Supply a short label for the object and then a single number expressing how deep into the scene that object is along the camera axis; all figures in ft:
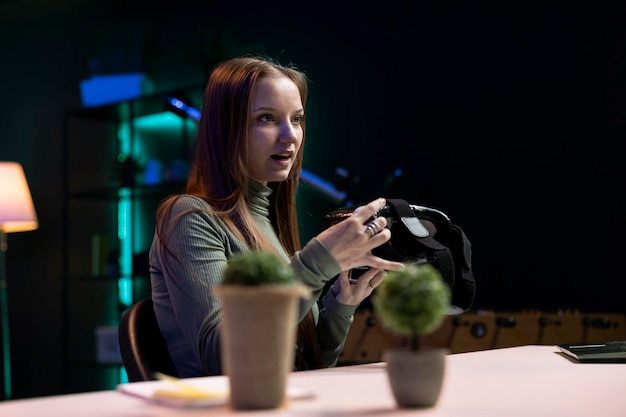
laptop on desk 10.74
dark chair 10.82
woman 11.08
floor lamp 24.31
